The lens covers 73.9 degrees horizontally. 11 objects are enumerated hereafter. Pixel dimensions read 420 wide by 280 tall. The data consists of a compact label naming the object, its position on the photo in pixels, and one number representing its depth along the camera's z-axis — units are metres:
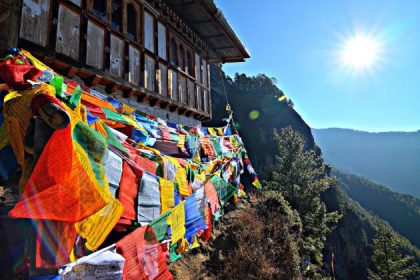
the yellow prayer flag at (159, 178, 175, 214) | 5.30
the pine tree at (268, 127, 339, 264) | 23.88
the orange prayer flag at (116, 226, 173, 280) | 3.85
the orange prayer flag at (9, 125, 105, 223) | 2.73
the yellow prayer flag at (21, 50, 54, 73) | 4.59
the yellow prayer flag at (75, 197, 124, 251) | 3.38
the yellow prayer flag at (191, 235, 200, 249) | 7.52
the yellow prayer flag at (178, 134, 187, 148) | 8.40
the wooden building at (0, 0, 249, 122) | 6.29
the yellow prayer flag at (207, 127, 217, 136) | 13.23
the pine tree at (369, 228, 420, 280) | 26.48
